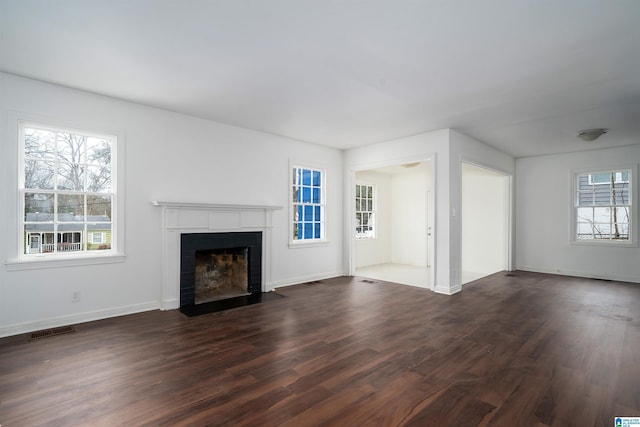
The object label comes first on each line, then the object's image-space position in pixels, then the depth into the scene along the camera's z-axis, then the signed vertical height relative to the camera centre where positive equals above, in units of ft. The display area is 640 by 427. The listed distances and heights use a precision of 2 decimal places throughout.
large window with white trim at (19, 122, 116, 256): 11.59 +1.01
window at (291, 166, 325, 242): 20.07 +0.80
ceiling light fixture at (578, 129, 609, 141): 16.74 +4.38
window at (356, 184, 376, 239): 26.96 +0.38
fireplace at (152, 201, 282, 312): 14.24 -0.57
